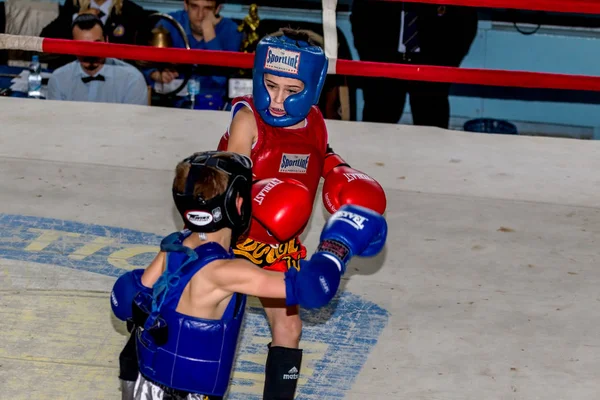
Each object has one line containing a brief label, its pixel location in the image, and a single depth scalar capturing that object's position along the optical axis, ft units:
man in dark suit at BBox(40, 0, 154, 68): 46.68
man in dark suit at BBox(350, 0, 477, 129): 45.11
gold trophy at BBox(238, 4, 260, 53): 46.29
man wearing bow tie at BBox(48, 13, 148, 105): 43.47
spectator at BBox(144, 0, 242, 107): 46.01
